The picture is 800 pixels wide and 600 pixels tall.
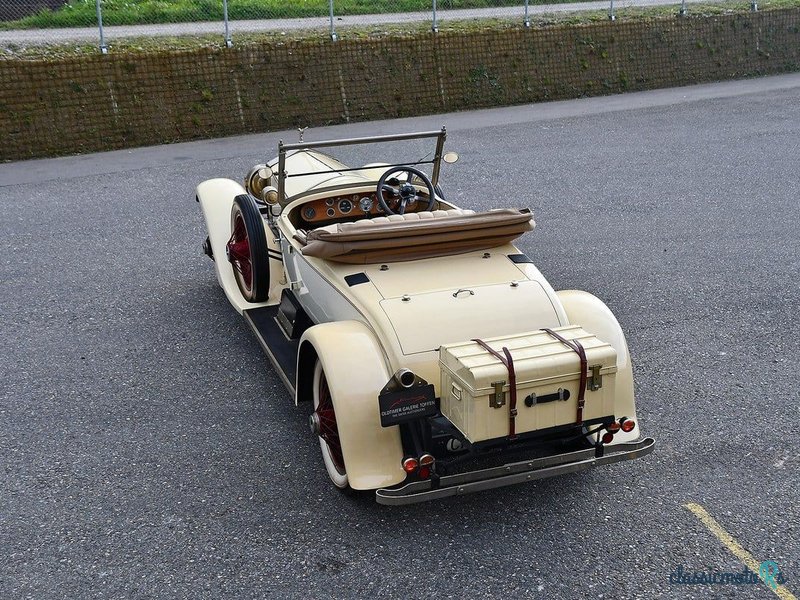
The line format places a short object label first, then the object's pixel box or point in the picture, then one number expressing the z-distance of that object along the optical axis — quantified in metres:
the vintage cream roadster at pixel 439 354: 3.99
